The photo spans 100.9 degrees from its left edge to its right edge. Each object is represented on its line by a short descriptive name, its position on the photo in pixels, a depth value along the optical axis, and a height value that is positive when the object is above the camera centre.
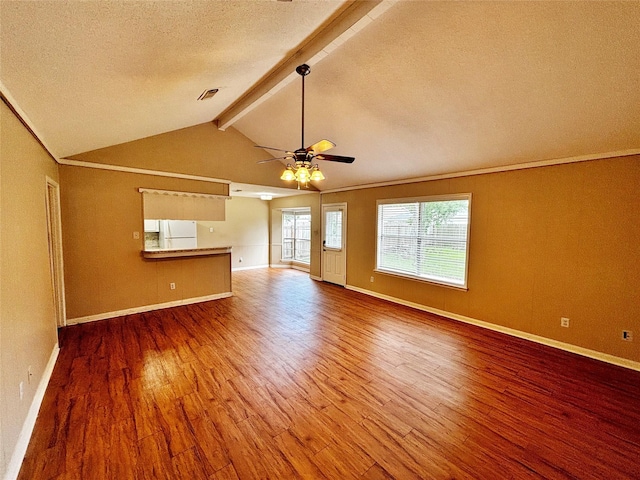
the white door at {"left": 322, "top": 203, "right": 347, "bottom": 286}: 6.48 -0.47
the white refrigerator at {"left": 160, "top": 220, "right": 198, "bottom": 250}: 5.54 -0.23
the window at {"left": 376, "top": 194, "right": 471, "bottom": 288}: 4.34 -0.22
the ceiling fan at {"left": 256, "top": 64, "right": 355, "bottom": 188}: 2.66 +0.70
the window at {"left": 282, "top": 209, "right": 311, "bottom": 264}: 8.54 -0.34
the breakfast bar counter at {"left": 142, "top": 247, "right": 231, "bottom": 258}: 4.48 -0.51
